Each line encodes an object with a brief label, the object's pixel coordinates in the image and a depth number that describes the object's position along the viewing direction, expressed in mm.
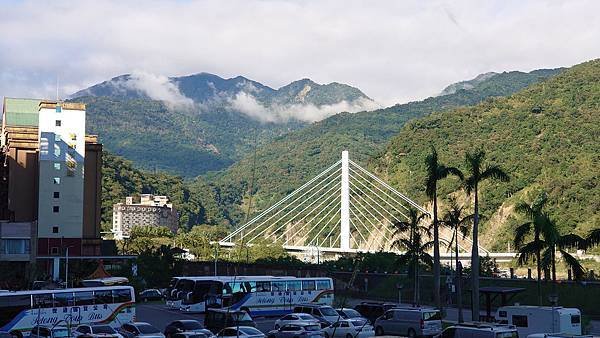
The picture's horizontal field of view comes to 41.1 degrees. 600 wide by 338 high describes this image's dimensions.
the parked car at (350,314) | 33334
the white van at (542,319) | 30906
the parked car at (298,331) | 29828
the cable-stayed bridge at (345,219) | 117250
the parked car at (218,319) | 33219
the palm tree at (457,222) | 37759
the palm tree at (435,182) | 37656
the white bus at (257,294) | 43562
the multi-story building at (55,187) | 73250
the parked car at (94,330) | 29109
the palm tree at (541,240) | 36156
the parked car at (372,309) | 39031
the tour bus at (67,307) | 33031
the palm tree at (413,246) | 45156
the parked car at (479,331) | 25469
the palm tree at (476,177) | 34469
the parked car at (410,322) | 32438
